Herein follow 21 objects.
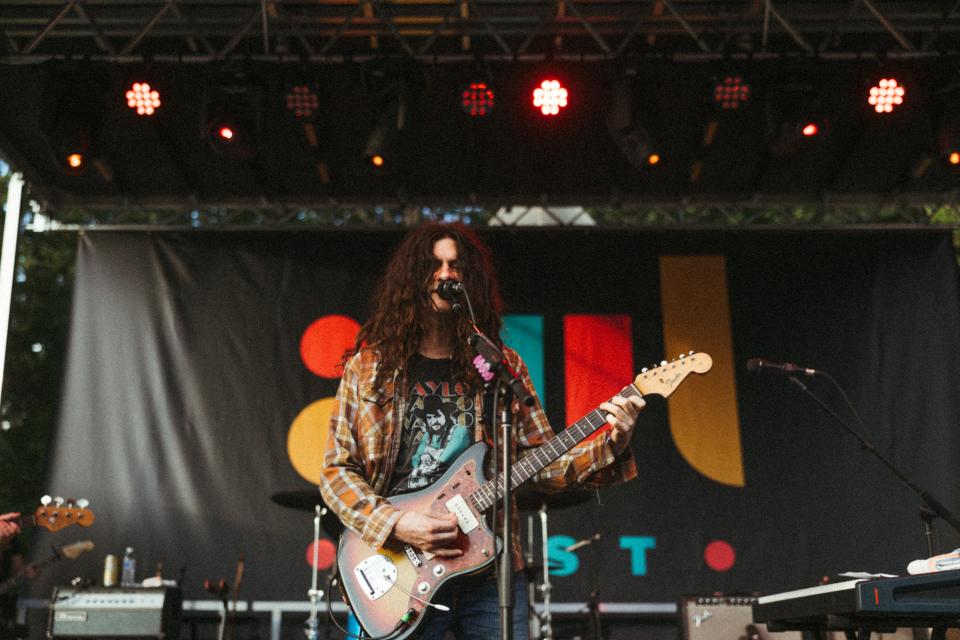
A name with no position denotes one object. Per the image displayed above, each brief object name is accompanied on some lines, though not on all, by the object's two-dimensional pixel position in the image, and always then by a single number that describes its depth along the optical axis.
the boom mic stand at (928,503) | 4.81
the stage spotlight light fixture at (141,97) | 6.61
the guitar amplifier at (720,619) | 6.60
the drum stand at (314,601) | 6.25
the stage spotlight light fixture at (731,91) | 6.57
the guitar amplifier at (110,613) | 6.69
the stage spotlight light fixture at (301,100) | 6.67
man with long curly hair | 3.33
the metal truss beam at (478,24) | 6.43
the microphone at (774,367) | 5.10
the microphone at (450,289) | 3.36
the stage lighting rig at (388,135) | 6.68
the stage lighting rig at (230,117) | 6.70
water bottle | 7.37
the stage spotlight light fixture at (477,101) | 6.64
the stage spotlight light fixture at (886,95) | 6.55
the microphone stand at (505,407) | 2.82
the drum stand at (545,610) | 6.47
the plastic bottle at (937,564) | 3.63
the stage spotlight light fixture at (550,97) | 6.75
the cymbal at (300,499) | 6.01
